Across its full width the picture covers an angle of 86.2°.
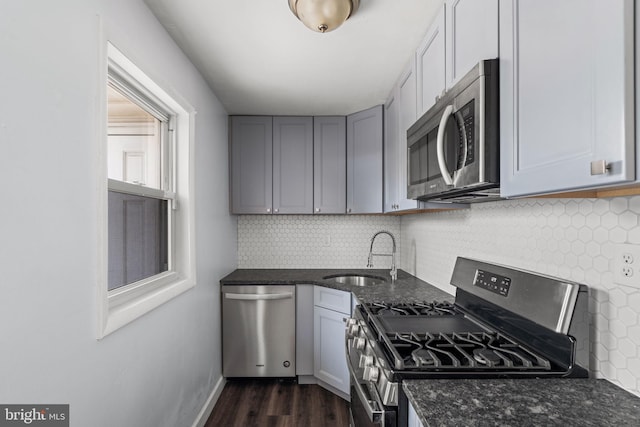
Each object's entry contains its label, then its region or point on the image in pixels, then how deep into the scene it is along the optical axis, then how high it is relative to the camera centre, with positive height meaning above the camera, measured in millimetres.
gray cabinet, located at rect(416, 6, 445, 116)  1532 +708
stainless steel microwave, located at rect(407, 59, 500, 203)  1076 +247
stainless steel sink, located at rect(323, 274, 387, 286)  3107 -647
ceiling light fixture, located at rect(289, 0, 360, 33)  1453 +860
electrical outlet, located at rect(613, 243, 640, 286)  944 -156
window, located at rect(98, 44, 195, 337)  1424 +59
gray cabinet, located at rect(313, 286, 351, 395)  2584 -1011
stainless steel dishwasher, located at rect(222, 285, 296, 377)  2842 -1040
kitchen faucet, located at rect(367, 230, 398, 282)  2803 -488
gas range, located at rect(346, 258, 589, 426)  1087 -508
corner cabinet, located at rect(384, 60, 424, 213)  2062 +510
